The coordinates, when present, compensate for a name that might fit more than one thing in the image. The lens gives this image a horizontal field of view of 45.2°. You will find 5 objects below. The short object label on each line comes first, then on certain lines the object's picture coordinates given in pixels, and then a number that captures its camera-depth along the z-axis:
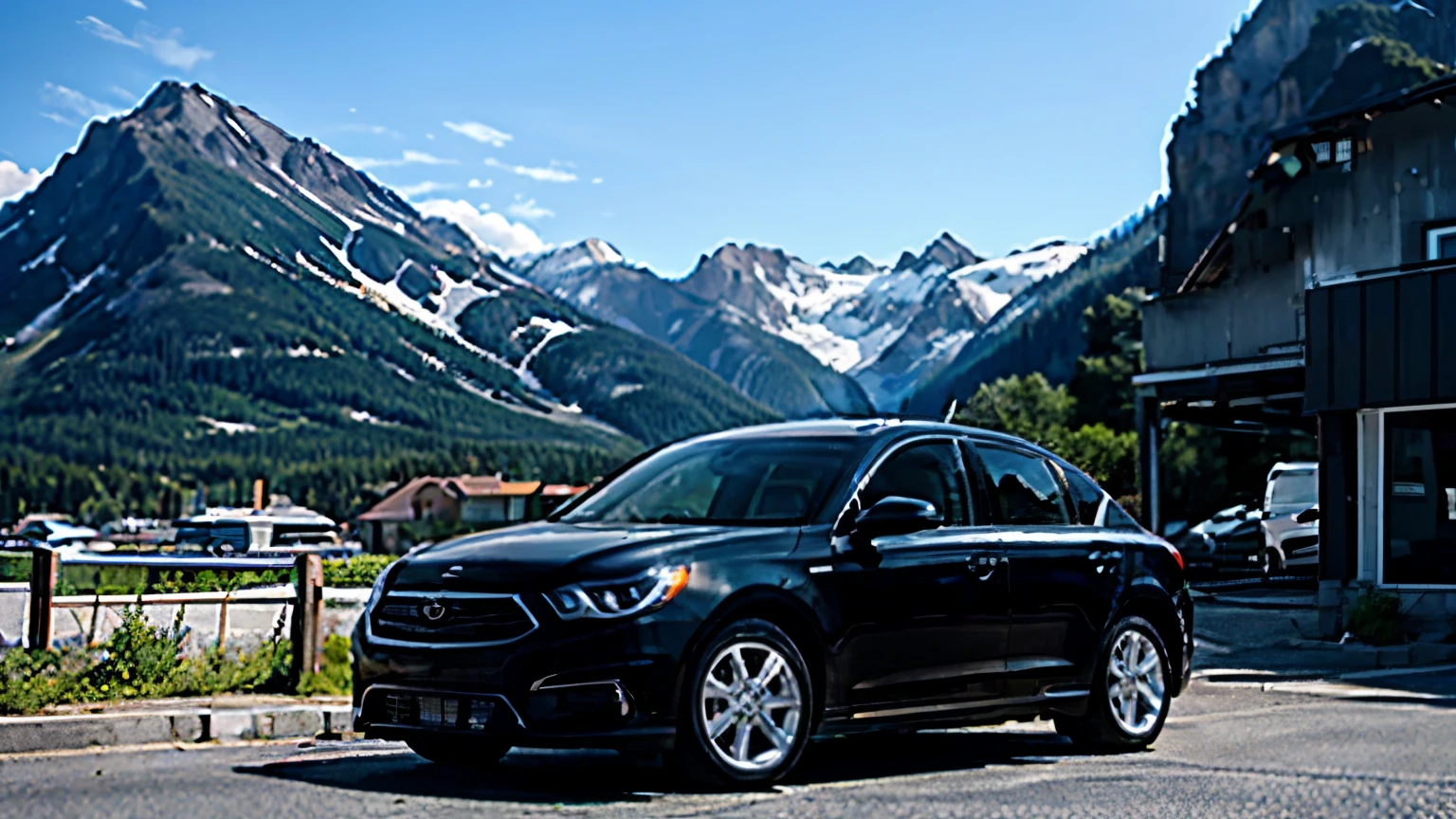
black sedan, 7.14
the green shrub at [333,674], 11.77
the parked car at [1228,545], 33.78
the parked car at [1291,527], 30.23
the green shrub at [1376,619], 17.81
